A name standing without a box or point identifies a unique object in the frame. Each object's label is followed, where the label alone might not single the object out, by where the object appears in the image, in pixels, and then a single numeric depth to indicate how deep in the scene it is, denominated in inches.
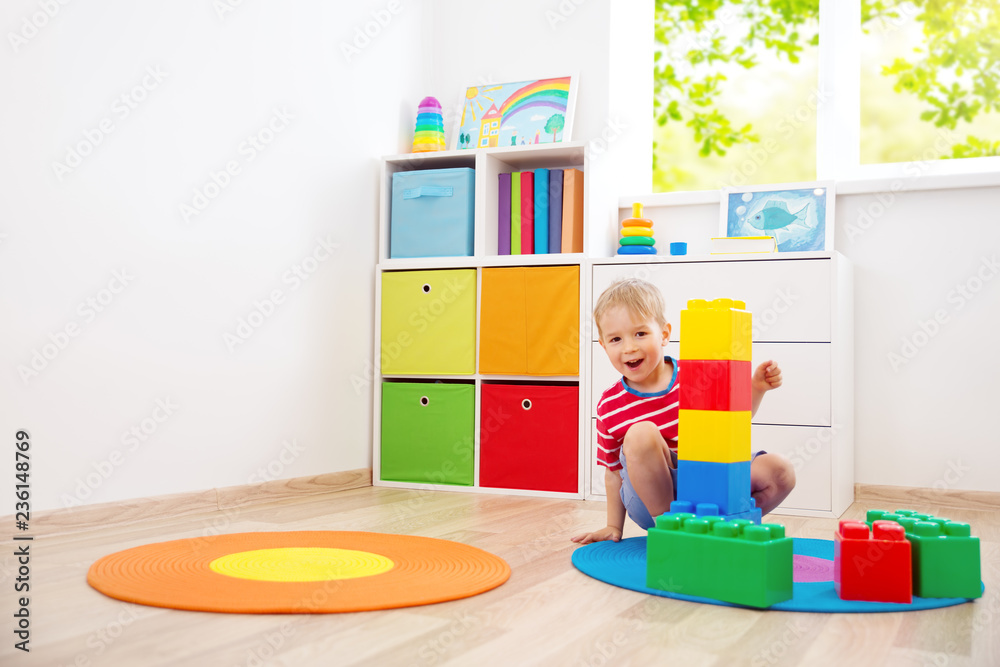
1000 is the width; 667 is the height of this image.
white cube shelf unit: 100.4
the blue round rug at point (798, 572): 49.9
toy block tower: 58.2
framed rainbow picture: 112.3
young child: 66.7
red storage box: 99.7
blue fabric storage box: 107.3
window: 111.9
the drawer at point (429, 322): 105.2
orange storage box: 100.6
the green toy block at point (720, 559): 49.1
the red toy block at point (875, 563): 50.5
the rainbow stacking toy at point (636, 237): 103.8
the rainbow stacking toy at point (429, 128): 114.0
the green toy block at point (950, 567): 51.4
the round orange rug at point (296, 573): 49.4
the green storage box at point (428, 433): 104.1
